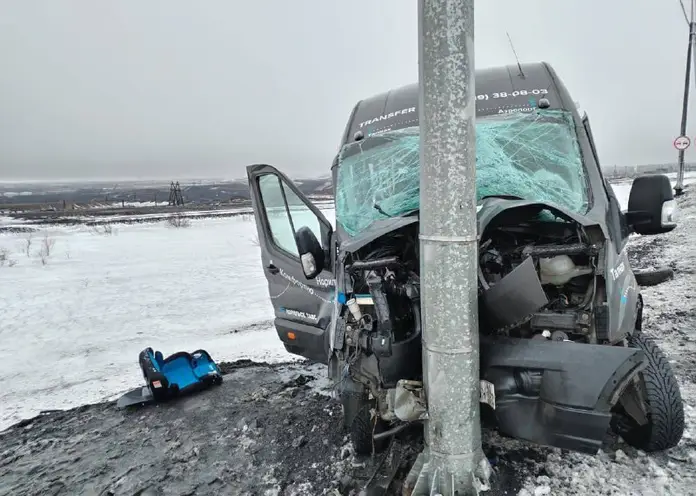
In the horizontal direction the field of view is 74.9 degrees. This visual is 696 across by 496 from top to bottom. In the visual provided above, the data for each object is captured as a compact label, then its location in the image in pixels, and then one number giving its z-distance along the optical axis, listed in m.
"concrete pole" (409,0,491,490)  2.01
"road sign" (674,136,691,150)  18.12
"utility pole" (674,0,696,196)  15.65
